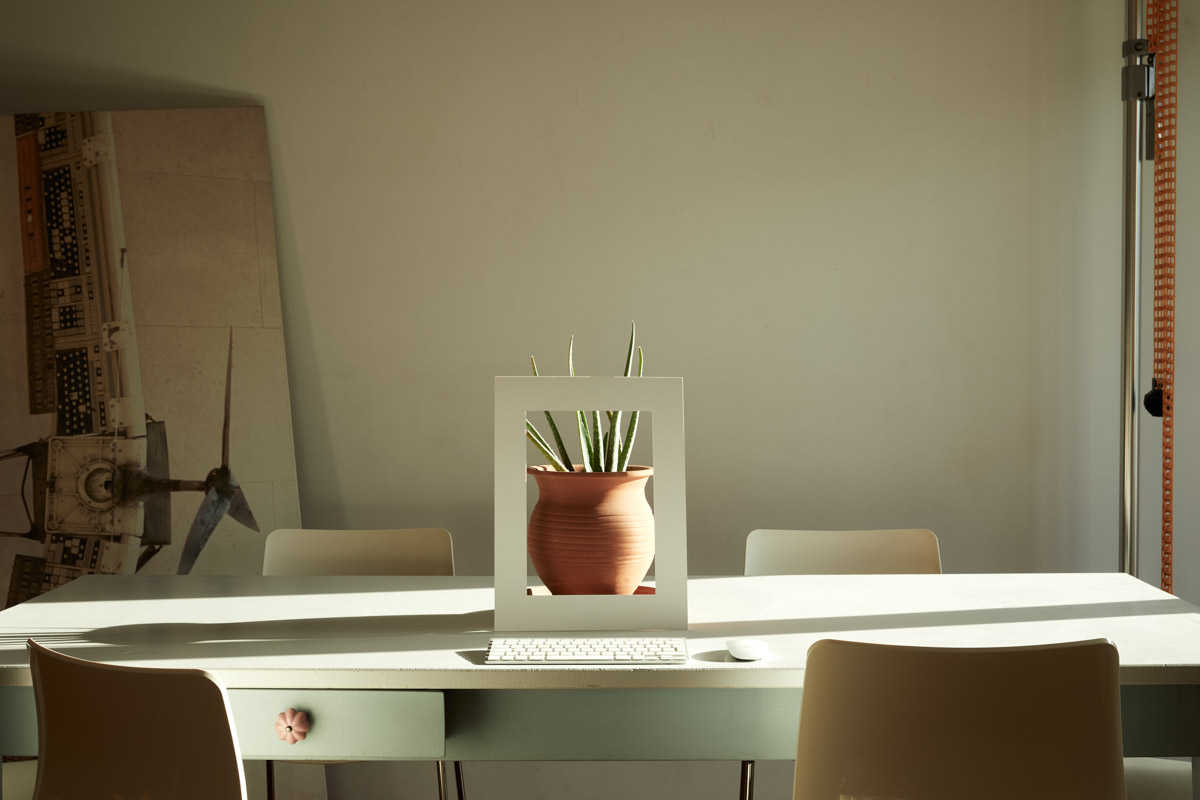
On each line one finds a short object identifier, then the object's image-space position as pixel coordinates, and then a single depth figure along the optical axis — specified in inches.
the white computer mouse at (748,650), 62.2
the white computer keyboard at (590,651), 62.4
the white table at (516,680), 60.8
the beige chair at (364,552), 100.3
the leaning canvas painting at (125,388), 120.3
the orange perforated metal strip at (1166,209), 113.8
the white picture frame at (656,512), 71.8
